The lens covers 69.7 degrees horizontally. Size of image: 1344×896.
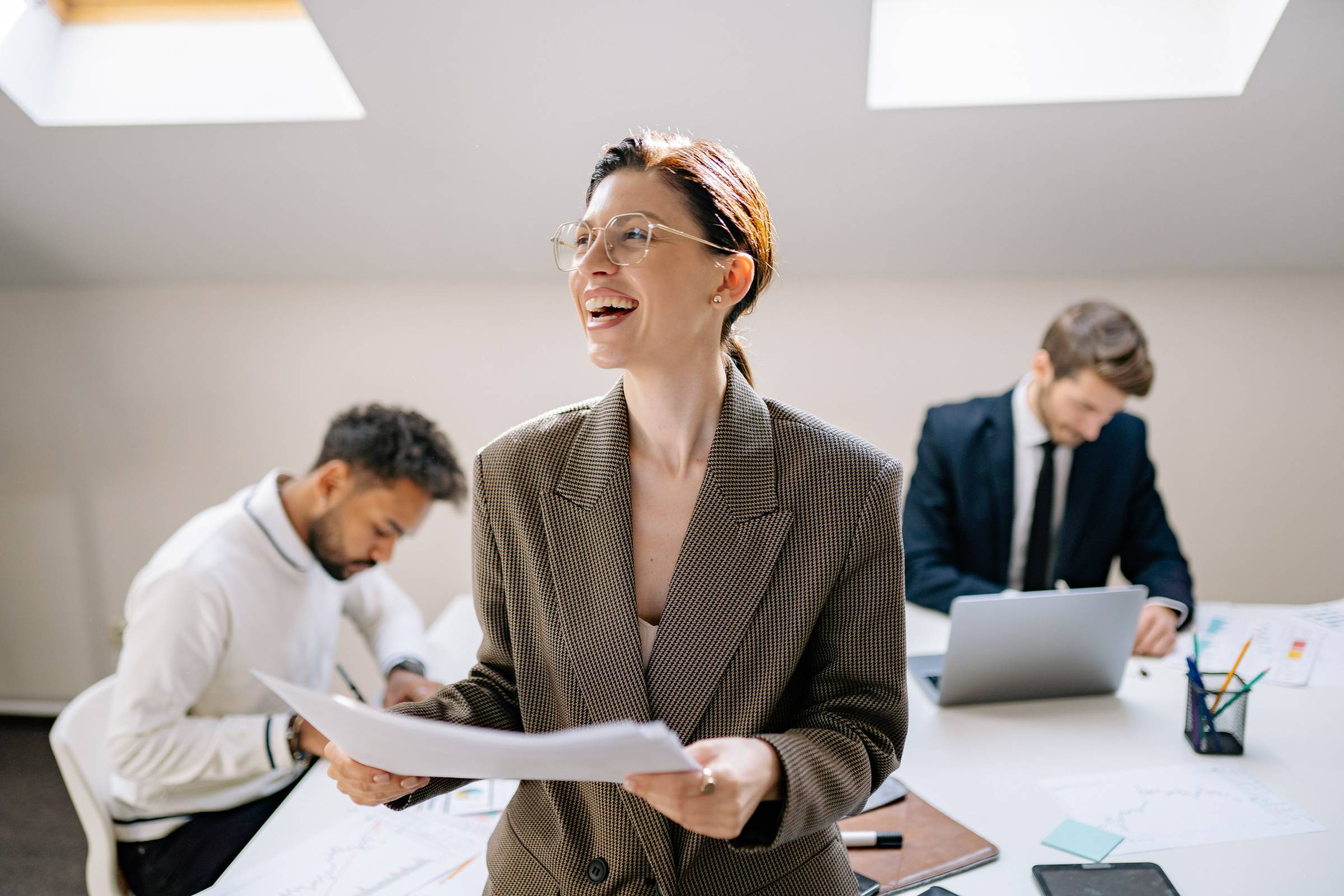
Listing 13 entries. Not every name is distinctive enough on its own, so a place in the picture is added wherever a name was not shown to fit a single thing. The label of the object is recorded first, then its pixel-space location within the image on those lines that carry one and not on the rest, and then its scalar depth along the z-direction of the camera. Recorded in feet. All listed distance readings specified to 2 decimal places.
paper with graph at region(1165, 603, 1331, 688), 6.86
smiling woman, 3.46
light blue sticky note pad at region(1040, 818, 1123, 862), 4.69
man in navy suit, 8.37
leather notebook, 4.54
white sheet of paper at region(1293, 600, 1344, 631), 7.74
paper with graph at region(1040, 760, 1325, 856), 4.87
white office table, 4.56
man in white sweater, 5.82
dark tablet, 4.37
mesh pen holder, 5.69
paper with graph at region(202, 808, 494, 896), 4.55
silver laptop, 5.94
